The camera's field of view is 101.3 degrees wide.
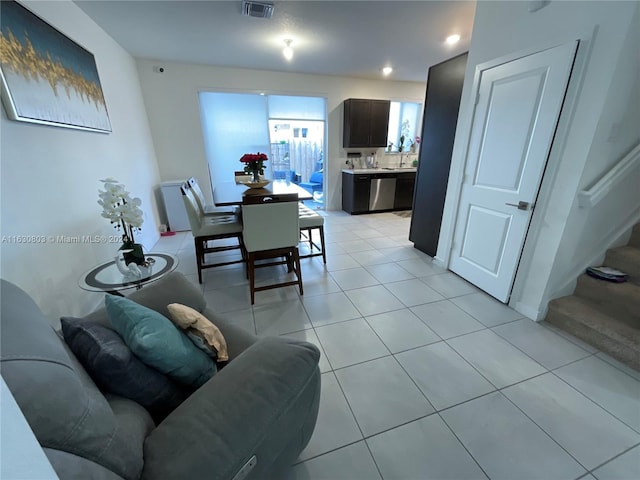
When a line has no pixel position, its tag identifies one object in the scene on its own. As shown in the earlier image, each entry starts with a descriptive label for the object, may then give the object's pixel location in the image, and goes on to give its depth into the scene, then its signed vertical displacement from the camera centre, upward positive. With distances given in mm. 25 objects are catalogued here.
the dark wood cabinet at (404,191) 5238 -790
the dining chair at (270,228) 2143 -624
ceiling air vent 2289 +1205
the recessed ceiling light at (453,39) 2996 +1226
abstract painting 1562 +510
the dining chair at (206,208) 3036 -693
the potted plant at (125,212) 1541 -350
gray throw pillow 763 -612
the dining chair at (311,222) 2799 -728
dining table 2501 -433
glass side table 1490 -725
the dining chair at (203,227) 2533 -746
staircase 1709 -1121
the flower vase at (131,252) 1621 -599
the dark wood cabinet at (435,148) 2654 +20
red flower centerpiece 2717 -142
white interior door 1822 -71
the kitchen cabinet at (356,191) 4993 -766
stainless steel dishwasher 5109 -802
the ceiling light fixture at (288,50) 3123 +1186
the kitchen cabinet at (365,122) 4852 +495
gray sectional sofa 505 -673
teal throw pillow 843 -604
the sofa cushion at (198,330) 1053 -694
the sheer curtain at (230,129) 4379 +354
